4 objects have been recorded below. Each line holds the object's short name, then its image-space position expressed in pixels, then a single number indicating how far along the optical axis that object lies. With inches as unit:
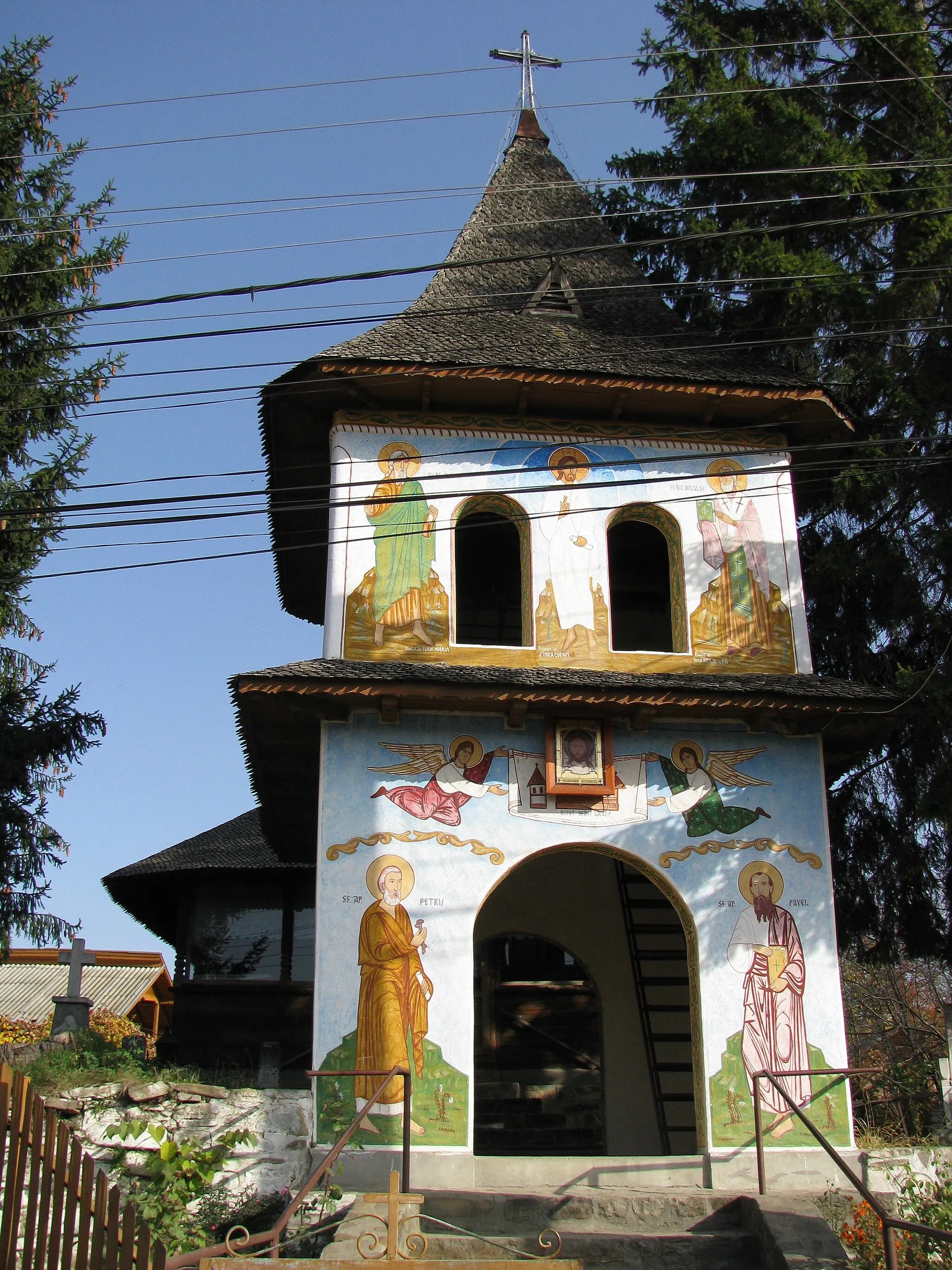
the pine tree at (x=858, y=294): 618.8
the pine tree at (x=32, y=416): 602.2
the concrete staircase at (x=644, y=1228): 368.2
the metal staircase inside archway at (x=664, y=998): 588.7
